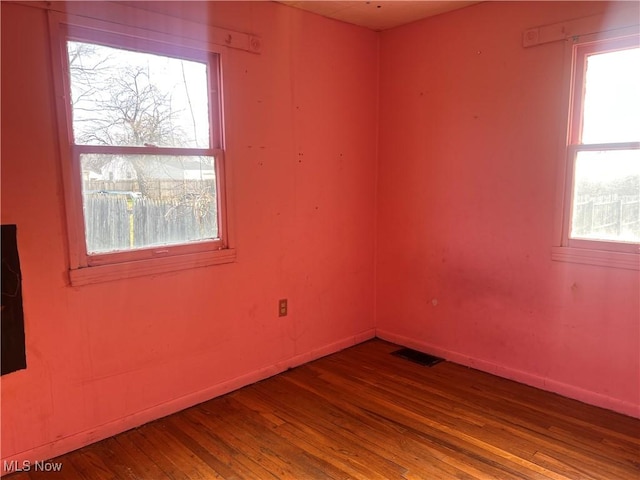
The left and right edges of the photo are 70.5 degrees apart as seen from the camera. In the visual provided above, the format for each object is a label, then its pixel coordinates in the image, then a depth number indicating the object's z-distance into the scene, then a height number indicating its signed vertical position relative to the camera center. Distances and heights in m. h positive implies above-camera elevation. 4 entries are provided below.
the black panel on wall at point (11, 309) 2.05 -0.58
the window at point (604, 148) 2.51 +0.17
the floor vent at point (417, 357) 3.40 -1.36
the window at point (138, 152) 2.23 +0.16
